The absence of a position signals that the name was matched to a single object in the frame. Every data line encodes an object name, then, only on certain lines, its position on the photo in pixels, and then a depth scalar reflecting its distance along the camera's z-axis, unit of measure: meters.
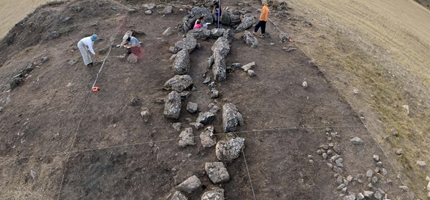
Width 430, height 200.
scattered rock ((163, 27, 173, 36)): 11.81
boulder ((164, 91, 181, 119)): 7.51
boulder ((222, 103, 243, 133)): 7.18
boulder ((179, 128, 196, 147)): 6.82
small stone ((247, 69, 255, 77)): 9.10
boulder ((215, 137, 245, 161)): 6.50
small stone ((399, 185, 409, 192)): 6.33
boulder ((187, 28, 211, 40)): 11.34
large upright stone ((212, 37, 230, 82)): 8.98
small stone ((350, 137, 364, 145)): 7.25
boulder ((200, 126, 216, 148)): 6.86
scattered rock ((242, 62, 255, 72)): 9.41
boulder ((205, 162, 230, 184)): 6.08
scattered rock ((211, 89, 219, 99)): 8.35
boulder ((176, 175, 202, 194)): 5.91
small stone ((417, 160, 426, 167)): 7.09
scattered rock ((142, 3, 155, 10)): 13.99
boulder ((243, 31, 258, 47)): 10.97
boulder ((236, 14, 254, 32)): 12.38
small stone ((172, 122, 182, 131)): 7.29
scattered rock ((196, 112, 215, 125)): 7.44
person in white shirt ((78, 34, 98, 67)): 9.33
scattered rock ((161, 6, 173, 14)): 13.56
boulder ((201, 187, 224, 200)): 5.66
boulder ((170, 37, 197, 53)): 10.41
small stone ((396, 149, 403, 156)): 7.17
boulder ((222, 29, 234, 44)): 11.13
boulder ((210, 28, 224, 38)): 11.41
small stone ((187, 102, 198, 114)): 7.82
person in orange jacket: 11.00
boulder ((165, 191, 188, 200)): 5.64
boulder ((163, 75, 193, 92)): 8.52
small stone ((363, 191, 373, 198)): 6.10
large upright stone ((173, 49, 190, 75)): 9.33
